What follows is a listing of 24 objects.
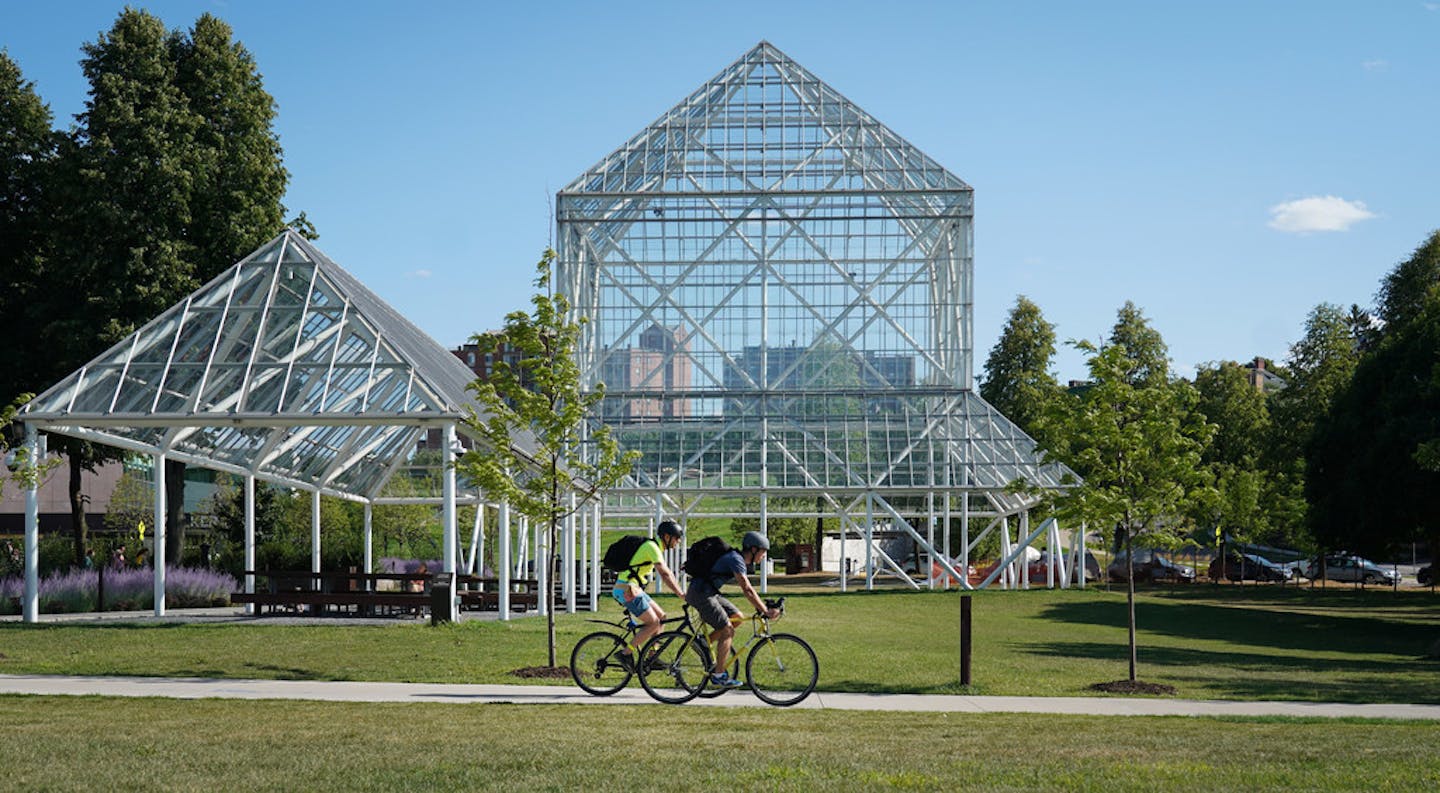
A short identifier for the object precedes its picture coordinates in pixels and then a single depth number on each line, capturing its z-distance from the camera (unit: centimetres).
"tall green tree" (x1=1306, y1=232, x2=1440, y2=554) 3538
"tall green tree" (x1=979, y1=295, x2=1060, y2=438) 7438
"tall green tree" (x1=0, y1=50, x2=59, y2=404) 3925
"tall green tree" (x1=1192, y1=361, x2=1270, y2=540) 5900
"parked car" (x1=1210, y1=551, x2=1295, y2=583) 6925
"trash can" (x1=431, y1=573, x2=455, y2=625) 2377
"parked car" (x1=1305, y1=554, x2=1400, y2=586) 7073
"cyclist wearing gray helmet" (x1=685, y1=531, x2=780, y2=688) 1320
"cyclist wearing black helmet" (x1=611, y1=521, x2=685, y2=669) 1368
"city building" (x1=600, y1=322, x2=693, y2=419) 4981
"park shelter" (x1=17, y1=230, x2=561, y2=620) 2466
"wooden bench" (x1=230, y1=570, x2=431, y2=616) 2538
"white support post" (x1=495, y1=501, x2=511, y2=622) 2619
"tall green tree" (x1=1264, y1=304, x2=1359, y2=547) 5459
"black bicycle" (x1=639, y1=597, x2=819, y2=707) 1380
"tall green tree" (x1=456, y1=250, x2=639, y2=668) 1869
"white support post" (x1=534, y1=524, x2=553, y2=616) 2855
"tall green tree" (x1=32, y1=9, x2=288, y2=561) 3731
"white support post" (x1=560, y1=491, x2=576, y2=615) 3098
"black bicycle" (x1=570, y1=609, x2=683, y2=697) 1454
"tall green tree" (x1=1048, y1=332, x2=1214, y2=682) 1944
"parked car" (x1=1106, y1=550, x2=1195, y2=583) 6825
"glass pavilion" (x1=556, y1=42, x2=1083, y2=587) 4947
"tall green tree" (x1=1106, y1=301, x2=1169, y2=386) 7156
